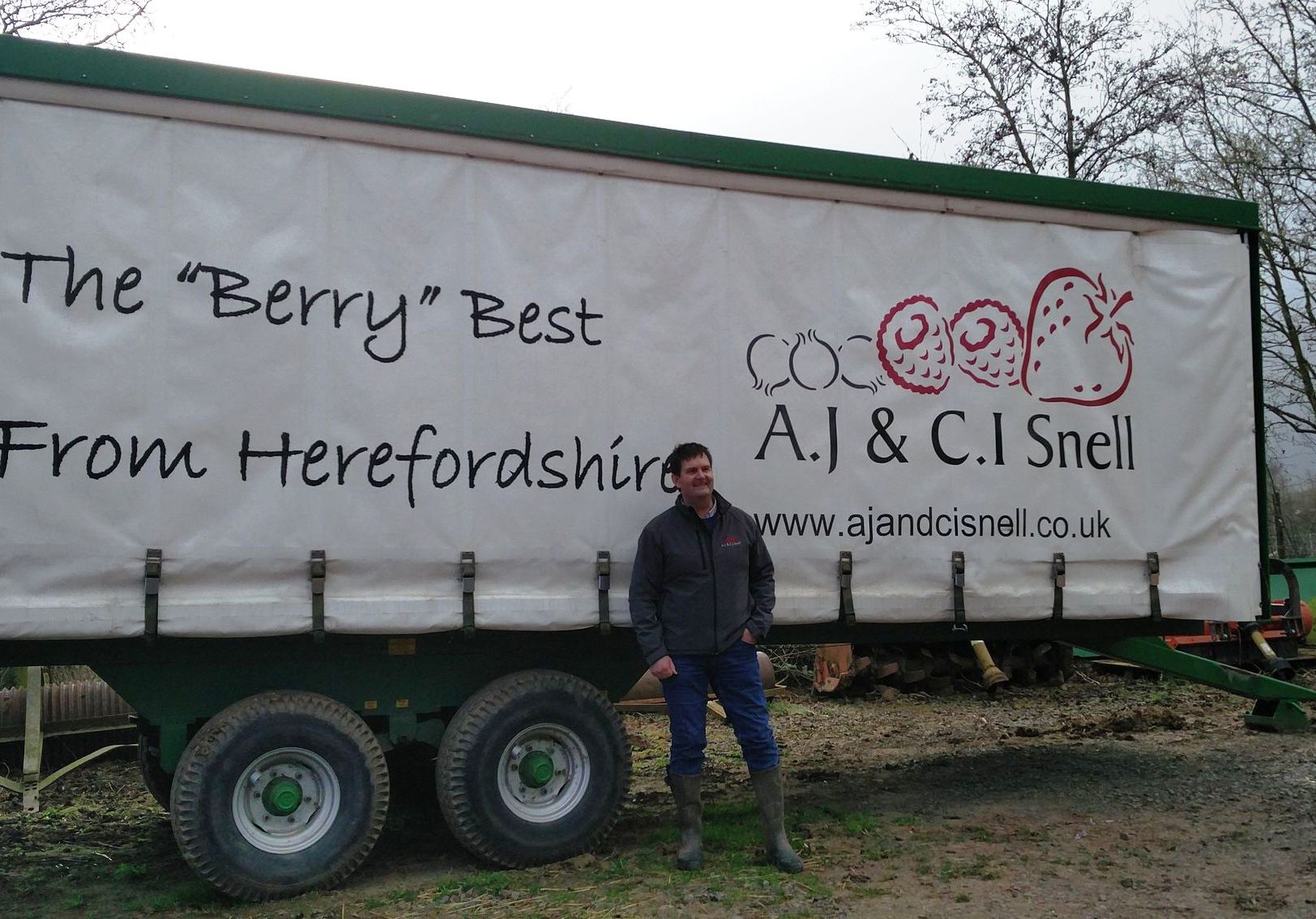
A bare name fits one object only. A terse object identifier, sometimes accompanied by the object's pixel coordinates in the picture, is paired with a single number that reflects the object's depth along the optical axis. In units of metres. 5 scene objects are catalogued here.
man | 5.33
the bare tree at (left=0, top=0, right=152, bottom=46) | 12.86
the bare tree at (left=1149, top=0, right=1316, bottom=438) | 18.84
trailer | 4.78
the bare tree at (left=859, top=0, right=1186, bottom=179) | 17.53
